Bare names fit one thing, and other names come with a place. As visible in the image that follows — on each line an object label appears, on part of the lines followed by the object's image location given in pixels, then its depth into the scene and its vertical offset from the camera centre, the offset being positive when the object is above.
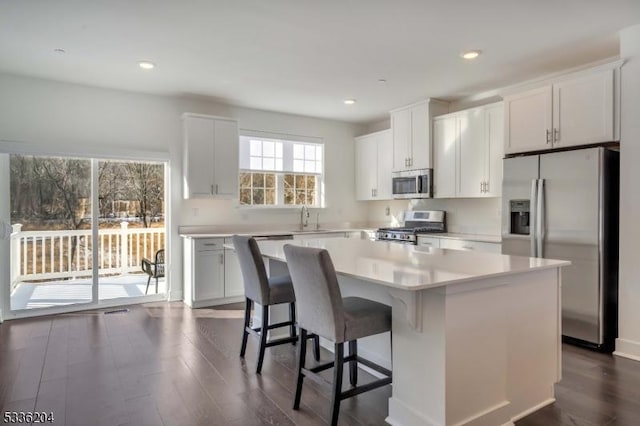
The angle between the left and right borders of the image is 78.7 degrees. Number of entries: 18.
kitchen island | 1.89 -0.66
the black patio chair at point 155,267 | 5.00 -0.73
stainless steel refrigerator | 3.16 -0.16
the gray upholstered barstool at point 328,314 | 2.04 -0.57
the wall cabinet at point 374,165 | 5.85 +0.71
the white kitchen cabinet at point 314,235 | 5.39 -0.35
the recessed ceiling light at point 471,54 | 3.47 +1.42
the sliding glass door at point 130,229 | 4.74 -0.23
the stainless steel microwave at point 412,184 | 5.10 +0.37
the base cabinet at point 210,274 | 4.67 -0.78
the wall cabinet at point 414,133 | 5.09 +1.06
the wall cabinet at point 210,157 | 4.88 +0.69
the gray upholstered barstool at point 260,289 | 2.82 -0.59
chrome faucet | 6.07 -0.10
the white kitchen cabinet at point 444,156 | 4.86 +0.71
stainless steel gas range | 5.04 -0.23
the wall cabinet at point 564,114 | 3.18 +0.87
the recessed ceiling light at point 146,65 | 3.74 +1.41
